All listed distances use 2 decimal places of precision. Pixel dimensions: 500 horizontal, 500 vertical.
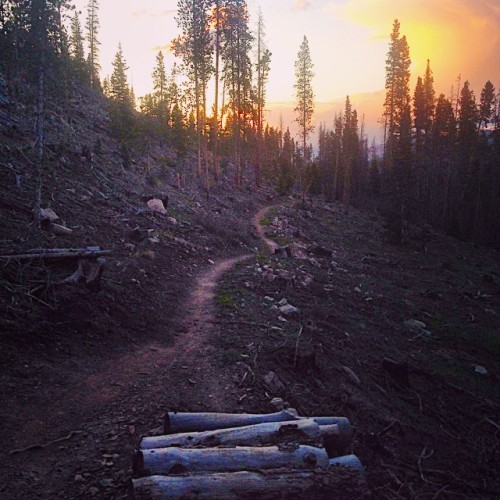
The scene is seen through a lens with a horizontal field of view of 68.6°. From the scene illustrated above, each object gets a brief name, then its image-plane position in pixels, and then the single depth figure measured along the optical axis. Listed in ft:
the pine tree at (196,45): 84.38
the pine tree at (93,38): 190.70
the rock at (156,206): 60.36
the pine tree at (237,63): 95.14
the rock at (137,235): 47.22
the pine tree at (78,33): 158.75
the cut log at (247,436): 13.90
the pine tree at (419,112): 162.48
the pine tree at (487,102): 177.78
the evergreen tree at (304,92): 132.26
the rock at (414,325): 44.62
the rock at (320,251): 70.79
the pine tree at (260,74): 129.10
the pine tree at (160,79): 192.85
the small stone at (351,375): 28.07
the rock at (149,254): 42.40
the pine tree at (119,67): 165.21
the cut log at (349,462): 13.53
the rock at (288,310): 37.19
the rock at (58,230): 38.91
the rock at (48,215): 39.73
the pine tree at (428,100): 164.86
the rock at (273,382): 22.30
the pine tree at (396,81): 148.56
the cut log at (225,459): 12.57
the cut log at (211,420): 15.61
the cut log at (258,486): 11.69
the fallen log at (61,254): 28.07
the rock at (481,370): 37.14
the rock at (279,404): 20.25
